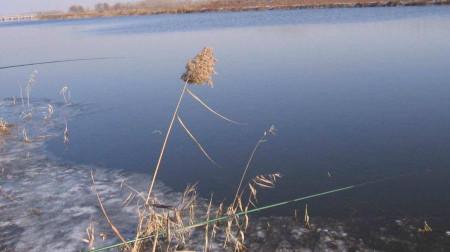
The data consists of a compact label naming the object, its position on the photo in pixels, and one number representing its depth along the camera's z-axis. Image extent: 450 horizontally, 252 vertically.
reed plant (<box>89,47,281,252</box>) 3.30
